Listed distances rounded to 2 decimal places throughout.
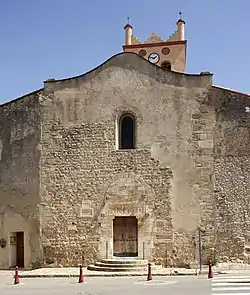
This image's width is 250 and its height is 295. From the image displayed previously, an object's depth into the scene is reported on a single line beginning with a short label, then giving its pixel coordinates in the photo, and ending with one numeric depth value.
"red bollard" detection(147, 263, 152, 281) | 16.06
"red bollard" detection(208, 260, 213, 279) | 16.28
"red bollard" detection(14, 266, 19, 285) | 16.06
